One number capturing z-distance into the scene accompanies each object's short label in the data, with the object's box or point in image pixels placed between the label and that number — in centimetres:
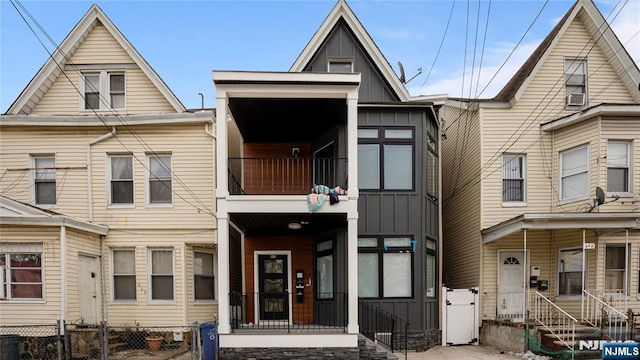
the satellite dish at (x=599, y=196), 1284
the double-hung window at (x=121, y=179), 1409
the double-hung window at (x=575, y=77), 1507
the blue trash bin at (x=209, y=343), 1047
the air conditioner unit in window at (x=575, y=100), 1492
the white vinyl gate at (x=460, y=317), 1374
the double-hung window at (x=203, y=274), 1402
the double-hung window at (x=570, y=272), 1392
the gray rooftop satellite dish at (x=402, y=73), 1628
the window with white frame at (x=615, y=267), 1367
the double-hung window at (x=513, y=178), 1479
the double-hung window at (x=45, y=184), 1407
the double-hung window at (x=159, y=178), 1405
